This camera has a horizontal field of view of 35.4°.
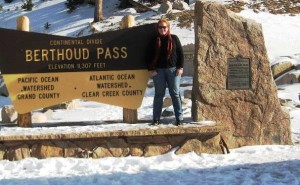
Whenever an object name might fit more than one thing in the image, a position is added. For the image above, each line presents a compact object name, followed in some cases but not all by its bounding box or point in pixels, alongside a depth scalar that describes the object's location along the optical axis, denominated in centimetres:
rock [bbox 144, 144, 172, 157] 692
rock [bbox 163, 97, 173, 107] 1255
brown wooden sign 754
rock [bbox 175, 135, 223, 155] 695
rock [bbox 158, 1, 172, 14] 2373
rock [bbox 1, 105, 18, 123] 1117
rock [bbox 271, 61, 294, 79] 1504
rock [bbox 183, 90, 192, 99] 1339
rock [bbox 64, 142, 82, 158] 682
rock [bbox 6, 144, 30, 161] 675
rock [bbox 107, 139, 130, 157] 688
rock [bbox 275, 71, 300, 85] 1426
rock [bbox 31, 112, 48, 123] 1066
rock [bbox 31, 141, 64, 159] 677
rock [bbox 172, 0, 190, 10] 2394
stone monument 759
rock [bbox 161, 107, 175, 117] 1076
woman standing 716
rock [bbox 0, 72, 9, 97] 1723
